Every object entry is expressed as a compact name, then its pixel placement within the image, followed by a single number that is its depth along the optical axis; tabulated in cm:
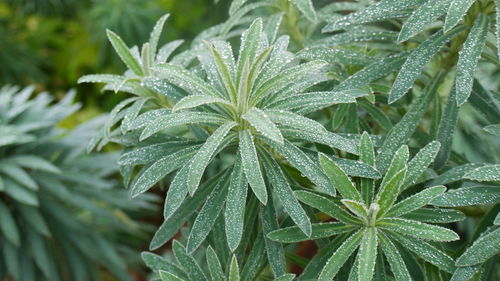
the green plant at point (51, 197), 131
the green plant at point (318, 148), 85
